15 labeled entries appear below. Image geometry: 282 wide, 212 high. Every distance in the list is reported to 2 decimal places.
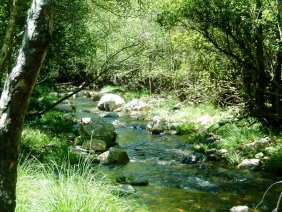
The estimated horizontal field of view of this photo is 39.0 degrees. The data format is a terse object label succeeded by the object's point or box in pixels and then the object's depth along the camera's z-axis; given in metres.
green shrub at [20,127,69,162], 10.40
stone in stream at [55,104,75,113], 21.01
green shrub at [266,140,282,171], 10.89
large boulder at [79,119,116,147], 14.52
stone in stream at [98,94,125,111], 24.83
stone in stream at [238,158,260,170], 11.47
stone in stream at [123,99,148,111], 23.64
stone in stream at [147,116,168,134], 17.23
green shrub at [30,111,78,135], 13.95
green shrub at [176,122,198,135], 17.03
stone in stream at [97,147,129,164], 11.95
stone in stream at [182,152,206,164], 12.46
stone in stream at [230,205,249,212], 8.02
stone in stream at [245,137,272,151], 12.55
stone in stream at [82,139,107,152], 13.23
